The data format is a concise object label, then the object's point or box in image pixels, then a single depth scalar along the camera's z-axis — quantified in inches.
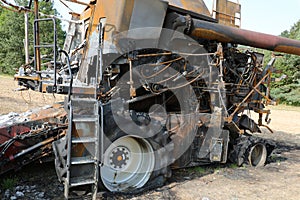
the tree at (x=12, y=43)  1357.0
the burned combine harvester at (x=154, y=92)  155.0
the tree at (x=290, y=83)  1064.2
